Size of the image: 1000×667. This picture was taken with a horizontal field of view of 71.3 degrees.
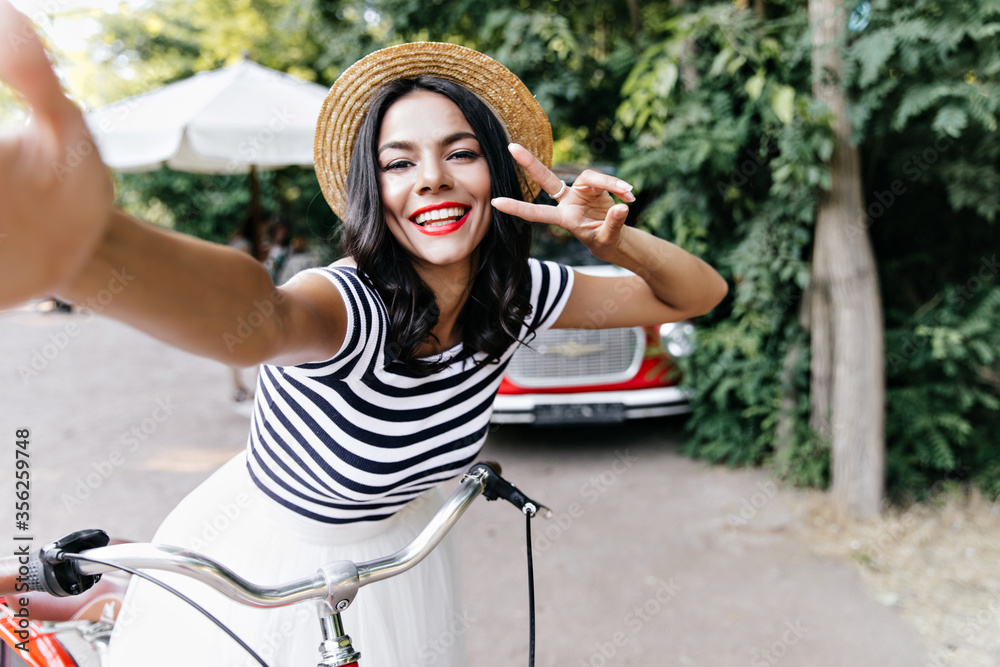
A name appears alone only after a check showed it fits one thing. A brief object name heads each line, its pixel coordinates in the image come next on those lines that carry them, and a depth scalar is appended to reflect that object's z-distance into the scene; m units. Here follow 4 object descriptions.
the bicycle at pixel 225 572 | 1.04
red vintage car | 4.94
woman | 1.29
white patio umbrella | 5.38
